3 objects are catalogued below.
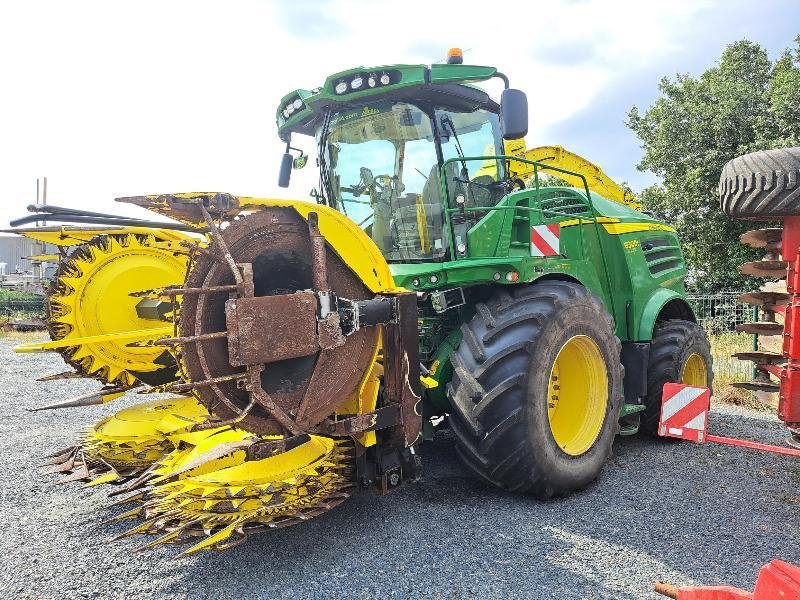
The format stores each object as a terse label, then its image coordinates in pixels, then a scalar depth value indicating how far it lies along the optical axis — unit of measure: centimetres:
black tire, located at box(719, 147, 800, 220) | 262
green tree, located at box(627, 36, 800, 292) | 1547
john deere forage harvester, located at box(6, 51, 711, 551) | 246
